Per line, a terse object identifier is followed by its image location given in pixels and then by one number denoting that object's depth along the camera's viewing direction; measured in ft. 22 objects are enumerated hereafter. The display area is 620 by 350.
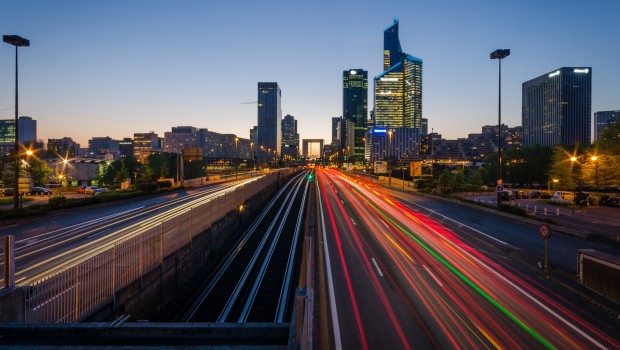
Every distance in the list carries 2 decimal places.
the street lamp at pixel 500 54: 110.04
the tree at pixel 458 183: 207.03
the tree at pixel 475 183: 207.38
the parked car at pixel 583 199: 148.56
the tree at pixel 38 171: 189.76
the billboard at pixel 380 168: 254.92
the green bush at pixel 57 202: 104.37
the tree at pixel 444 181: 207.72
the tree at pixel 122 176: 226.99
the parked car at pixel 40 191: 167.73
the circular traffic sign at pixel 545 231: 53.72
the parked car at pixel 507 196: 171.74
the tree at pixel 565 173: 173.06
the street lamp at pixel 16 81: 91.35
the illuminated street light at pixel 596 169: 137.14
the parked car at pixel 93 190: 180.86
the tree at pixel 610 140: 135.64
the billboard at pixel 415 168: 200.13
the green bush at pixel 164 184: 200.03
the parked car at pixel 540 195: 180.55
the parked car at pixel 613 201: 146.00
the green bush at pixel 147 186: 178.40
